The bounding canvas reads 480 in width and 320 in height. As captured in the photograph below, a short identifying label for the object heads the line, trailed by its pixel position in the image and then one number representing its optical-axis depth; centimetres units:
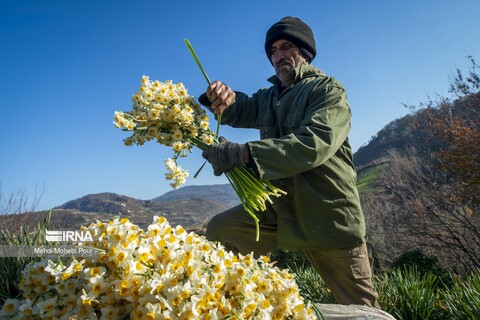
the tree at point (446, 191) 741
